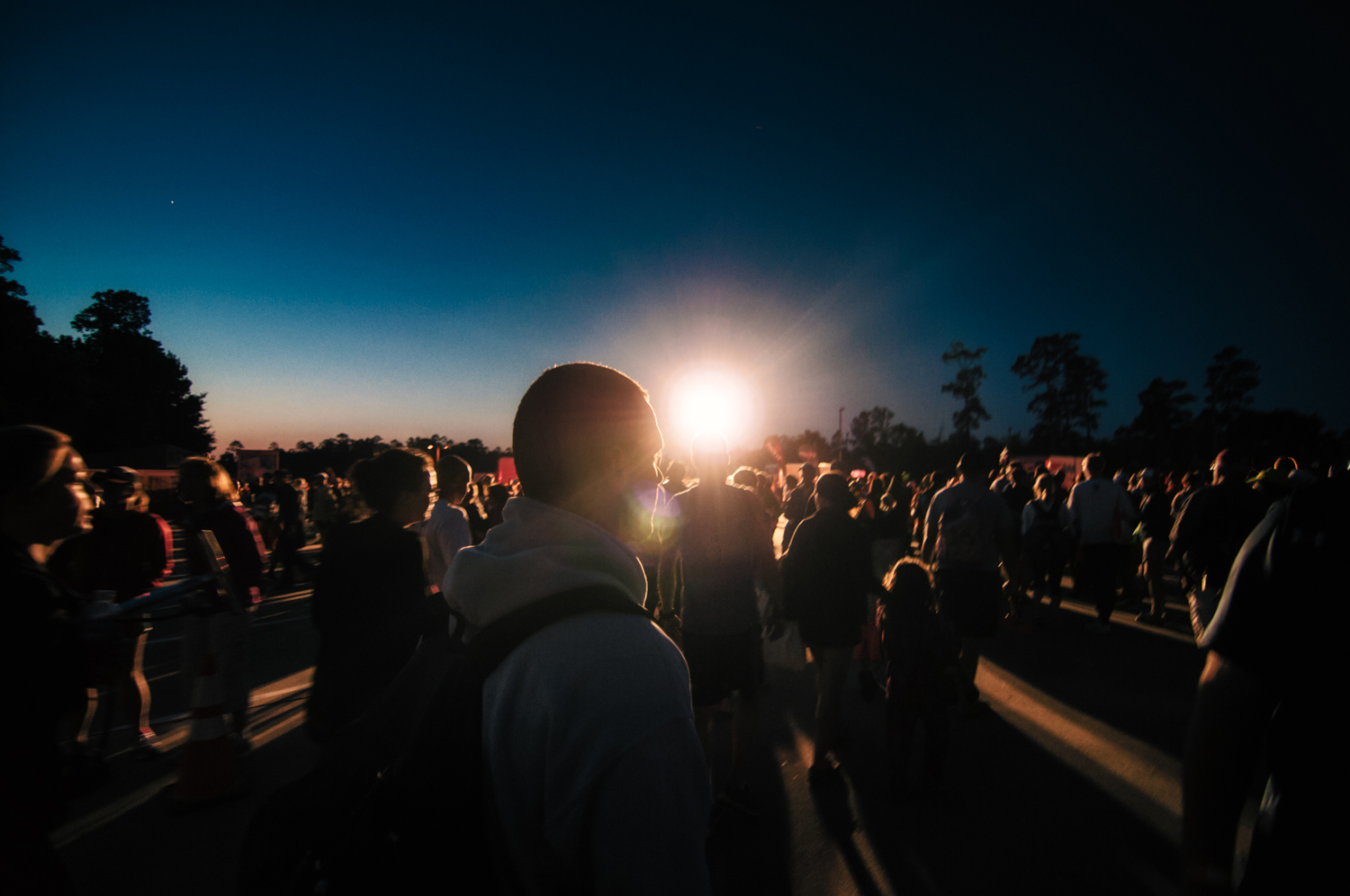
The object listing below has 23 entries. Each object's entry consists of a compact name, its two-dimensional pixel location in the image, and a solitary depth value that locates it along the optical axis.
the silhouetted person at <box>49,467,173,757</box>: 4.07
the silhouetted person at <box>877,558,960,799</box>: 3.63
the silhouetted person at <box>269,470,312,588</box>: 8.65
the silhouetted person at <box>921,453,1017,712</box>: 4.75
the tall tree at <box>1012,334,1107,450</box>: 60.62
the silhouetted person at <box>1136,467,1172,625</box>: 7.75
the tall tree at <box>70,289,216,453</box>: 53.41
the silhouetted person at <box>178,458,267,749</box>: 3.92
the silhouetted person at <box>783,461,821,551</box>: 7.83
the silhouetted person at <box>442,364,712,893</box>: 0.78
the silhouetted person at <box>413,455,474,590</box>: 3.95
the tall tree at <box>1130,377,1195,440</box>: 52.38
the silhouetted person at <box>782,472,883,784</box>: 3.87
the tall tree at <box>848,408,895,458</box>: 77.75
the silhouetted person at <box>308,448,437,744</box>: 2.67
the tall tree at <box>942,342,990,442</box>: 65.62
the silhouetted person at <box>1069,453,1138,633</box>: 7.16
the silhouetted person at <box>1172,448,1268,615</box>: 4.89
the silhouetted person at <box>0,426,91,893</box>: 1.54
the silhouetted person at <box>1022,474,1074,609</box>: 7.69
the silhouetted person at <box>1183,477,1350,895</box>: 0.99
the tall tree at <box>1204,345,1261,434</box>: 46.66
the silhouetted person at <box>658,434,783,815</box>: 3.36
